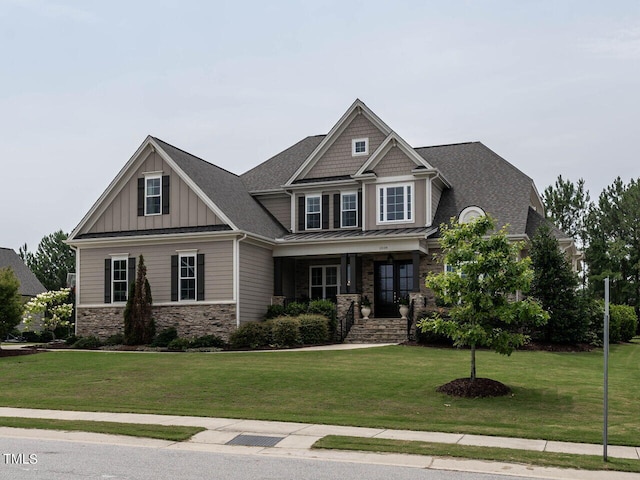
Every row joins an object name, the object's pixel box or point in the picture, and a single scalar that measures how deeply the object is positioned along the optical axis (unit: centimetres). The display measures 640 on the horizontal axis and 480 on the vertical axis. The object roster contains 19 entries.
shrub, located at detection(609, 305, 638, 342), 3027
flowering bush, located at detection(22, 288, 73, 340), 3025
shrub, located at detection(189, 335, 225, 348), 2689
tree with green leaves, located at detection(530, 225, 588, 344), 2516
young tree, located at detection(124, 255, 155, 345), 2783
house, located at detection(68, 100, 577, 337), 2844
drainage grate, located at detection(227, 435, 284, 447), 1130
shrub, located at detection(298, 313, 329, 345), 2648
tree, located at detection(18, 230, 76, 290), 6675
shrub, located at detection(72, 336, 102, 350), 2797
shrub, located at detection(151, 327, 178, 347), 2745
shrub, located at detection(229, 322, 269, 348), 2644
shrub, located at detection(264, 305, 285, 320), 2930
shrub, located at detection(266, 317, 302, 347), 2591
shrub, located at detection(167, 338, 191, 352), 2662
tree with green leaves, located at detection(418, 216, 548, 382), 1547
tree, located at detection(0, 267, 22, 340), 2598
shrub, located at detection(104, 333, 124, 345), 2827
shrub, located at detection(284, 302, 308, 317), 2875
